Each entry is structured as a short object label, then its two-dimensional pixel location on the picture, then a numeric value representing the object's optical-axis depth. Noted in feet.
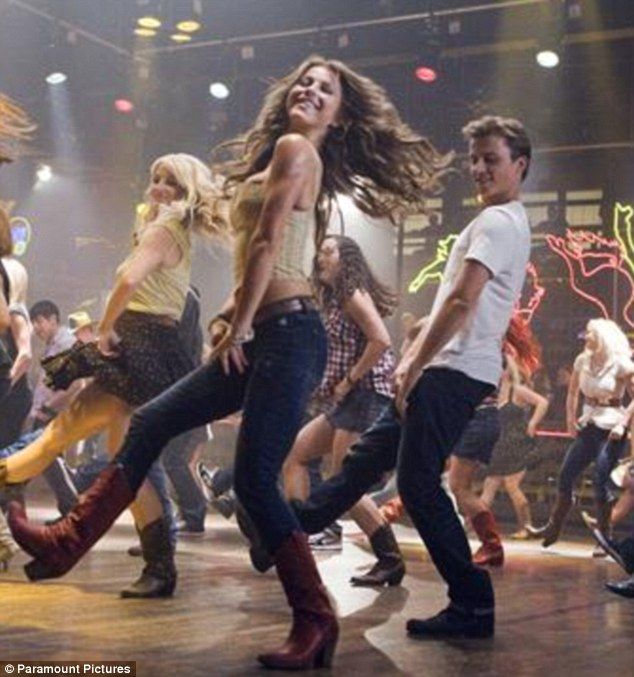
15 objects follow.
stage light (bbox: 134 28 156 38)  40.32
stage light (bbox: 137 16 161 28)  40.04
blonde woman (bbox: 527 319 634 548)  21.08
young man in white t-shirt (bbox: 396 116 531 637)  10.02
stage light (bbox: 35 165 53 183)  52.21
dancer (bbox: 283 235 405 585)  15.72
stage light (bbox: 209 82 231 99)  45.55
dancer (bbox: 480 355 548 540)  25.67
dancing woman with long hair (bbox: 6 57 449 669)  8.67
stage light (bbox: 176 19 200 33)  40.88
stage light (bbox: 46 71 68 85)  42.24
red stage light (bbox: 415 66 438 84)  41.70
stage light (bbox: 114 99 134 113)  46.28
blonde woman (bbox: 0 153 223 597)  12.09
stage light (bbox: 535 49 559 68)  39.99
